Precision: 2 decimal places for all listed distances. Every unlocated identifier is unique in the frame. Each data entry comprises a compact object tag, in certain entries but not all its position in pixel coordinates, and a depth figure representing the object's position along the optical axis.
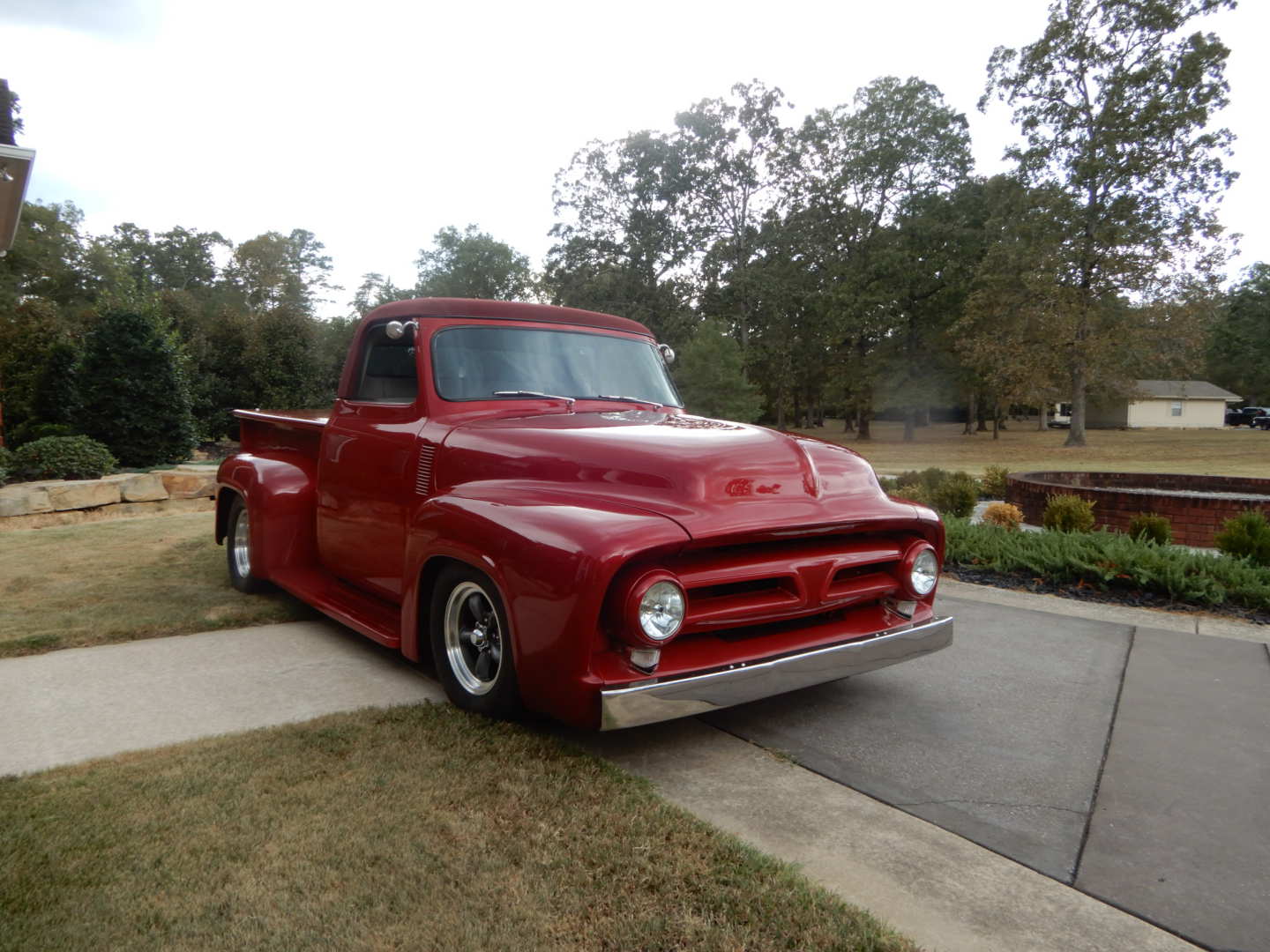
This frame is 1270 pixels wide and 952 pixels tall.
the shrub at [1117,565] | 6.02
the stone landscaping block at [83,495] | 9.27
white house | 68.88
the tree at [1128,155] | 32.69
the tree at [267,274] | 55.31
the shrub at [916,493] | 10.40
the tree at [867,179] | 38.47
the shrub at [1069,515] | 8.70
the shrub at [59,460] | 10.05
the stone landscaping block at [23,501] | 8.83
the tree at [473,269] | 57.22
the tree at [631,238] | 38.88
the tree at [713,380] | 28.16
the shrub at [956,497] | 10.27
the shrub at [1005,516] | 9.04
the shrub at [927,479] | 11.32
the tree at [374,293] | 61.16
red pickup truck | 3.05
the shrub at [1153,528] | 7.84
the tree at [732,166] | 40.56
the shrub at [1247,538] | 6.88
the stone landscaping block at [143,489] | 10.12
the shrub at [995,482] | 13.11
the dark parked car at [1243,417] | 69.06
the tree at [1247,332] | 68.44
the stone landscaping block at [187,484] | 10.78
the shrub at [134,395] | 11.63
